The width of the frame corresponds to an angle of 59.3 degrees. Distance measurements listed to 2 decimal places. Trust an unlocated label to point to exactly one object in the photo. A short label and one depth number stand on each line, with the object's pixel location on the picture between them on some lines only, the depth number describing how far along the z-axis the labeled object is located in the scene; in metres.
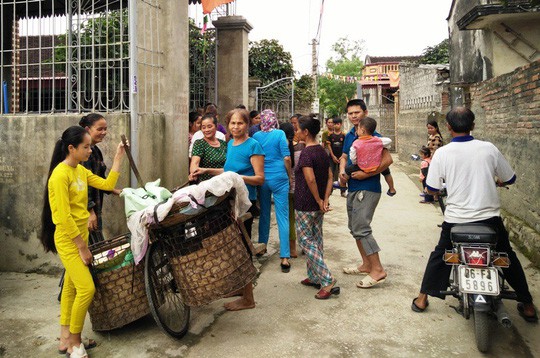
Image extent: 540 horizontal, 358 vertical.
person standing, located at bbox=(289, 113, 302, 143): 9.45
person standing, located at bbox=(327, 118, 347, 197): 9.82
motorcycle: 3.40
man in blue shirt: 4.68
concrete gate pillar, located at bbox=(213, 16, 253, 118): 8.84
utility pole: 33.47
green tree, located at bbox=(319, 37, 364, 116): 46.06
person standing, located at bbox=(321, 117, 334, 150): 10.07
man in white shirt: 3.66
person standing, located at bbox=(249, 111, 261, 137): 7.93
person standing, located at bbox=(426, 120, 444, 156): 7.95
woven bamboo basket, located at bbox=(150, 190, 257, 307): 3.41
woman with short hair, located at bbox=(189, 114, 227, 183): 4.94
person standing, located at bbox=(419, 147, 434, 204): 8.23
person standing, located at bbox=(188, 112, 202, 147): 6.71
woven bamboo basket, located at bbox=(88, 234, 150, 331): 3.60
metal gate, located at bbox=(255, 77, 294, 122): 11.54
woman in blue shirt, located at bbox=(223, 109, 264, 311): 4.68
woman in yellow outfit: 3.19
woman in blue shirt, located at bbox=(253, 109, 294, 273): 5.36
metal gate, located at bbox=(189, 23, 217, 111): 8.66
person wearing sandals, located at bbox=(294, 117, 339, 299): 4.52
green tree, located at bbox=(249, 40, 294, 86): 13.08
